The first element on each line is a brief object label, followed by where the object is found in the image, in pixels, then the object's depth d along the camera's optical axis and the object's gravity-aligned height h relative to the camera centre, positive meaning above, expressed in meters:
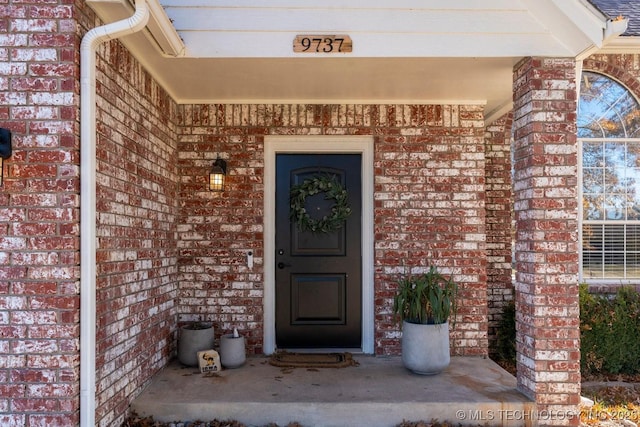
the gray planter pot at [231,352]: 3.98 -1.06
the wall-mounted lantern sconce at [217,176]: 4.34 +0.44
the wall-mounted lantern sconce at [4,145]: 2.44 +0.41
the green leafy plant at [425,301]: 3.77 -0.62
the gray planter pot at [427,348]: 3.71 -0.97
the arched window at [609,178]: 5.21 +0.48
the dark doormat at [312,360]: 4.05 -1.20
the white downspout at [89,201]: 2.52 +0.13
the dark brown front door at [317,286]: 4.56 -0.59
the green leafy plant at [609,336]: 4.69 -1.12
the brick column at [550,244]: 3.19 -0.15
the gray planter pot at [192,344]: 3.99 -1.00
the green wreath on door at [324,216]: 4.49 +0.16
